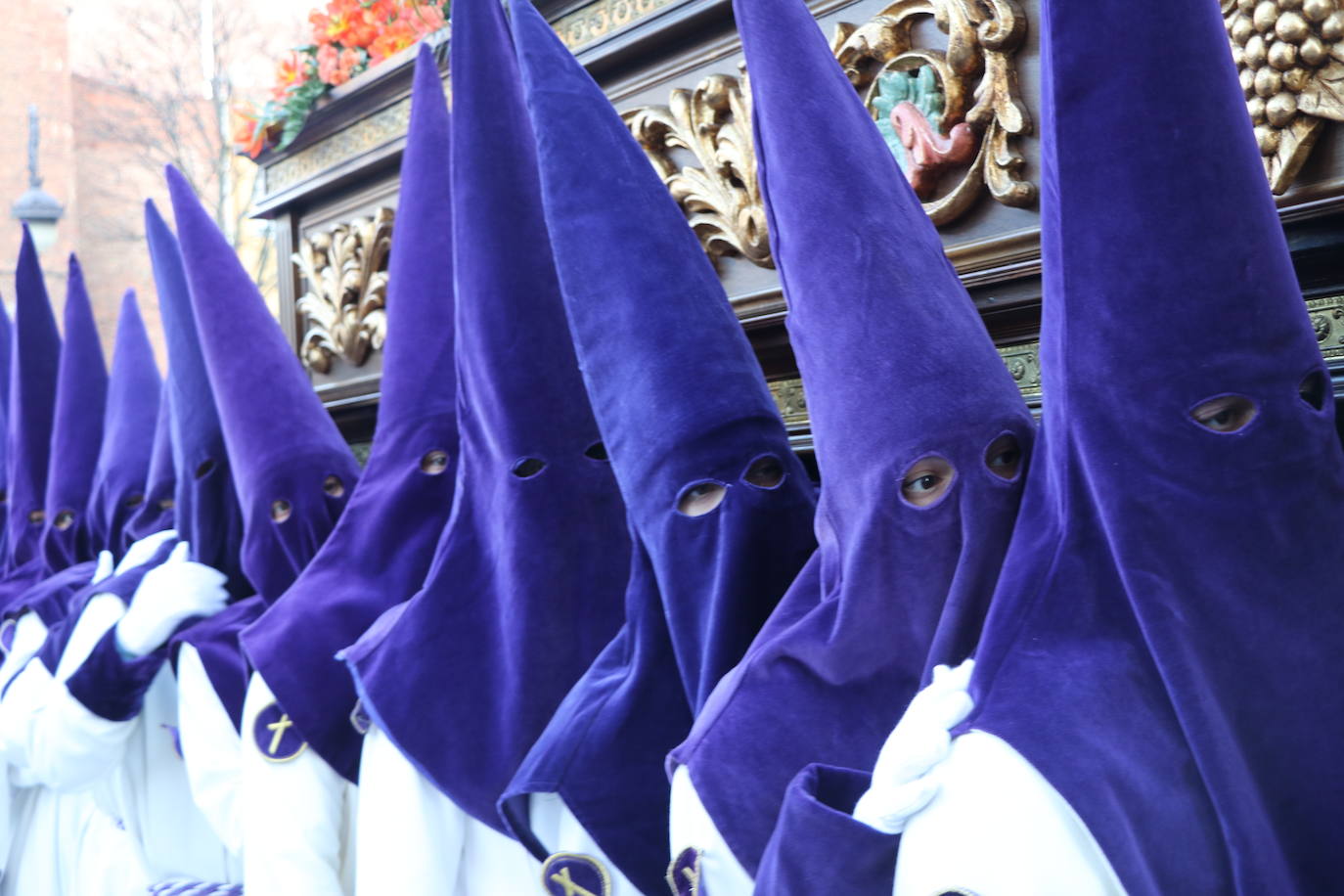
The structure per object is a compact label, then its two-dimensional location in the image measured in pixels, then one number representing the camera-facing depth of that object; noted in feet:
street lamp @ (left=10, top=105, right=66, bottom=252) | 20.59
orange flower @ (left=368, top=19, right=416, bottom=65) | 9.77
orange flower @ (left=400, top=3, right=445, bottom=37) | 9.44
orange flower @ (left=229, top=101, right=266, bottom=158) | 11.14
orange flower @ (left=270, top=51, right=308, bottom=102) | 10.64
